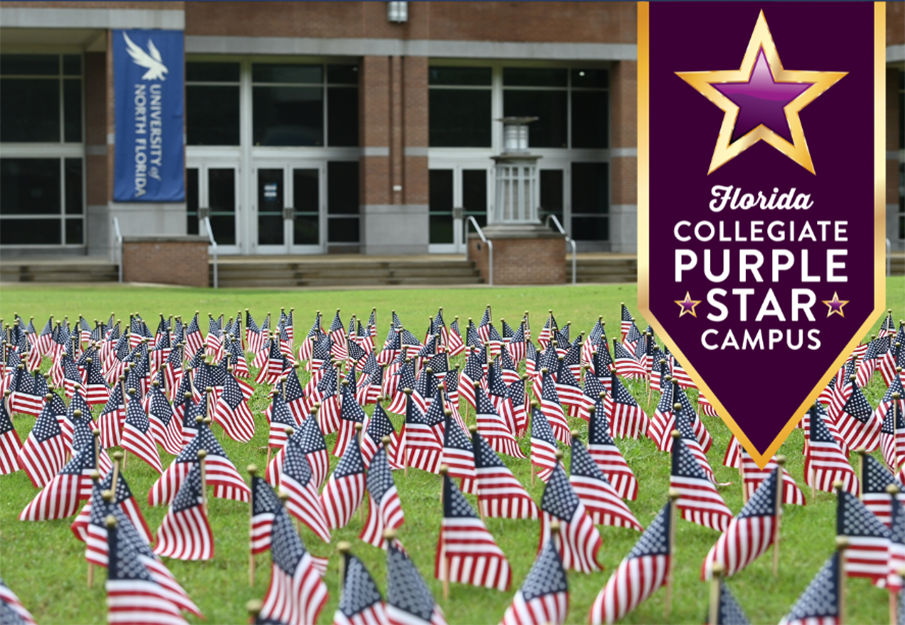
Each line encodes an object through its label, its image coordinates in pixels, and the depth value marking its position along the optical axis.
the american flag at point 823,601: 8.69
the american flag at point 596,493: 13.21
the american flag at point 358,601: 9.19
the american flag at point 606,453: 14.66
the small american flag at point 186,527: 12.71
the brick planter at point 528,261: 60.25
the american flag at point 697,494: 13.23
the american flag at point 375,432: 15.60
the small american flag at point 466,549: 11.20
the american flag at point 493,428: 17.06
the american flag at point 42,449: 16.12
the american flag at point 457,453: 14.62
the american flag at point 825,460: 14.80
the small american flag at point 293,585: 9.95
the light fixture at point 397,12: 71.44
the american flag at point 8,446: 17.23
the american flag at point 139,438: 16.67
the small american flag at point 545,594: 9.41
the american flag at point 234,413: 19.11
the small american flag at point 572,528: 11.97
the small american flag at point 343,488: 13.54
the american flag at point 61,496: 14.37
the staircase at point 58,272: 59.44
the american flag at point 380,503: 12.41
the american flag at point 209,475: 14.41
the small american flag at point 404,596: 9.05
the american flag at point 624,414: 18.69
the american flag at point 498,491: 13.41
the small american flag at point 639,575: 10.35
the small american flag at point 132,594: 9.48
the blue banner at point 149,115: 61.56
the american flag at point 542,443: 15.02
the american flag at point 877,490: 12.59
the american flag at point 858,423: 17.56
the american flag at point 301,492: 12.82
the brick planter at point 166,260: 60.09
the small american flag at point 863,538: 10.98
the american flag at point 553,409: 17.89
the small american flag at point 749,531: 11.41
